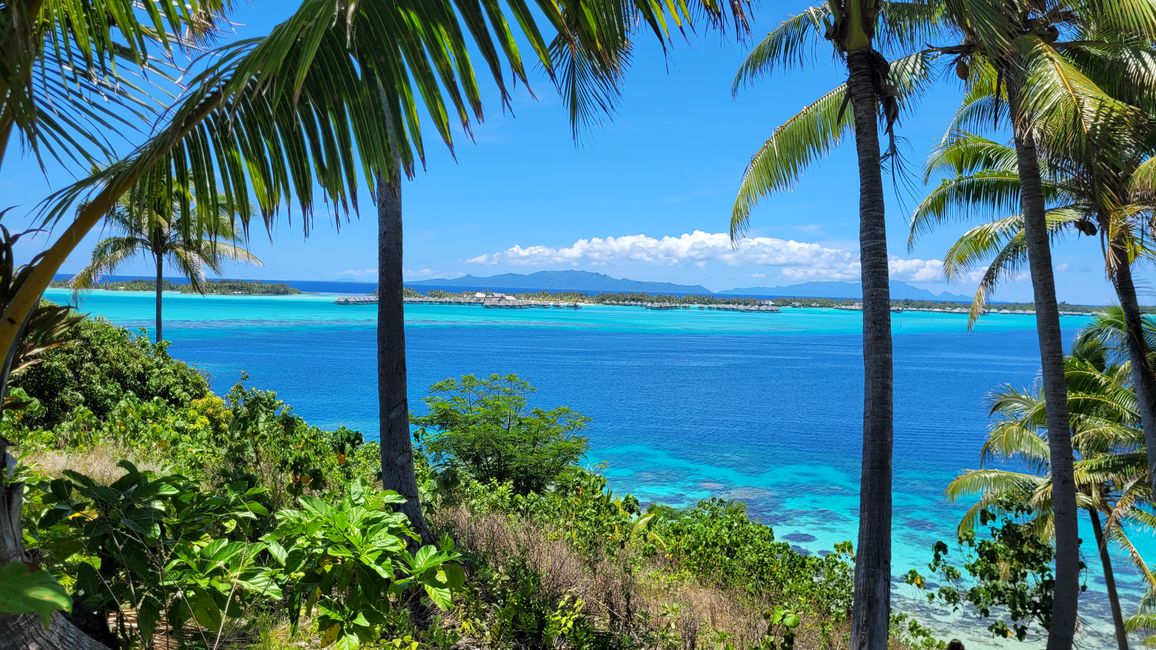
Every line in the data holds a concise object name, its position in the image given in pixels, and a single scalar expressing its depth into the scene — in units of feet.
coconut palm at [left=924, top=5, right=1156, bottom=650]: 19.45
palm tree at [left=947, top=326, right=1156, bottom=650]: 39.09
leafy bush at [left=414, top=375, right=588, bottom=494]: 38.45
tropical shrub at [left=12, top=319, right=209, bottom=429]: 36.24
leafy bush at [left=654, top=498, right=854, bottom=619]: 26.07
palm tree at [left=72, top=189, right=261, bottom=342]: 70.23
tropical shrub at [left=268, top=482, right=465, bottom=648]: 9.64
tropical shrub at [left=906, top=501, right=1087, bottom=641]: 27.35
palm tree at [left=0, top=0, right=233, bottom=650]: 7.44
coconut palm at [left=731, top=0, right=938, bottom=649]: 18.37
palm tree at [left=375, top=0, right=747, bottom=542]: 18.22
